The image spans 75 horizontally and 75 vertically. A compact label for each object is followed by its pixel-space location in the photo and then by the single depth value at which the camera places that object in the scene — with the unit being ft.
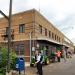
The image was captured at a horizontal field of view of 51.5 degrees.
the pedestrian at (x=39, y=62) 19.20
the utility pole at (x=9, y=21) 17.79
